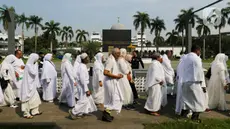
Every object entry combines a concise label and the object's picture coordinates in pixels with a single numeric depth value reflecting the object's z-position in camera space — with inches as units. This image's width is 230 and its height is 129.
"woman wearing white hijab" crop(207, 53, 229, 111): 303.7
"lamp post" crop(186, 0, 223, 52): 402.9
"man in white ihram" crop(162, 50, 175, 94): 361.7
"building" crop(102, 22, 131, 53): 1251.2
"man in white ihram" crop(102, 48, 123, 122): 257.1
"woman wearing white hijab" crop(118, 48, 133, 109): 315.6
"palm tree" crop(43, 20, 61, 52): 2746.1
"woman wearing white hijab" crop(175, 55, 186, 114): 277.6
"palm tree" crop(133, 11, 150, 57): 2516.0
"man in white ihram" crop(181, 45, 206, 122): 255.8
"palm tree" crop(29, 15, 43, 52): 2613.2
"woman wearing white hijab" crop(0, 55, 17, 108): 325.1
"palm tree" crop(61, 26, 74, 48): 3046.3
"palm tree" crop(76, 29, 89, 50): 3142.2
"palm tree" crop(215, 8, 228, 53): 2063.2
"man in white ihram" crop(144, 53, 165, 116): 286.7
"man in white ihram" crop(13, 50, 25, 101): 350.3
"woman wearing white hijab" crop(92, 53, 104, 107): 342.6
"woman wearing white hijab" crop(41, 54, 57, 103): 367.2
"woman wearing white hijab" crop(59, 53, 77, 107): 319.3
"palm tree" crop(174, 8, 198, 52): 2450.1
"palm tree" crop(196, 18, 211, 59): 2544.3
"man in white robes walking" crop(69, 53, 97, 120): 260.8
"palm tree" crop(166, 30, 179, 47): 3030.8
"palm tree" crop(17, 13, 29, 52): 2613.2
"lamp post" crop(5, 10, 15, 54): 362.0
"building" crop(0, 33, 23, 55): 2908.5
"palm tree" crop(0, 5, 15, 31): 2133.6
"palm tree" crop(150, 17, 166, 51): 2716.5
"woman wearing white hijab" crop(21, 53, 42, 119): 272.4
